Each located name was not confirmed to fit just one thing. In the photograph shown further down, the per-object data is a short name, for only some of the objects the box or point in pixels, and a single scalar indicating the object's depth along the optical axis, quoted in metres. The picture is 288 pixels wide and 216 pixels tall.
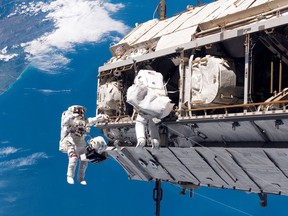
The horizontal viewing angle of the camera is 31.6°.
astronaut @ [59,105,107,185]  11.53
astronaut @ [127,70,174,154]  10.16
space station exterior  9.09
